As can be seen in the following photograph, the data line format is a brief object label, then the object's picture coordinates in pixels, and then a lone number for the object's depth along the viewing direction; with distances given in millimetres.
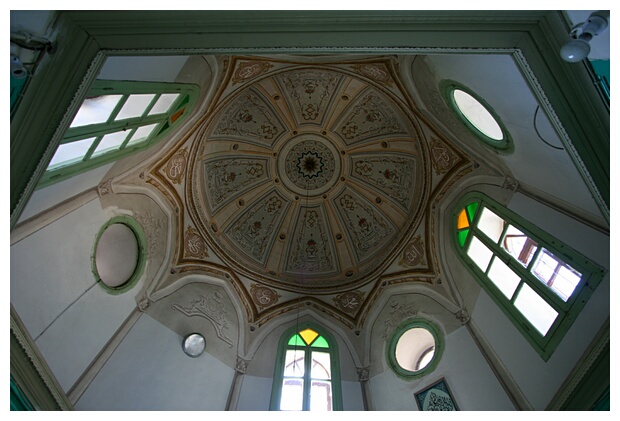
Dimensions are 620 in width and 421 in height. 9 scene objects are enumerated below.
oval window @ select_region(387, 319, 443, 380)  9195
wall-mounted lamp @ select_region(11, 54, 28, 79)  3770
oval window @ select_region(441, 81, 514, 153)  6824
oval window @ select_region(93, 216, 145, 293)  7898
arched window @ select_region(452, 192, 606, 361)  6242
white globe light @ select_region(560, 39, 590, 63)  3559
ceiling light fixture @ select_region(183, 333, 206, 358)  9000
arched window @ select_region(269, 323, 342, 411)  9055
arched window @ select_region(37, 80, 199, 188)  5523
